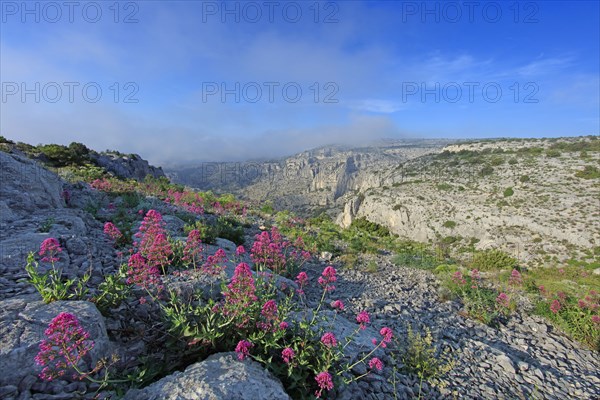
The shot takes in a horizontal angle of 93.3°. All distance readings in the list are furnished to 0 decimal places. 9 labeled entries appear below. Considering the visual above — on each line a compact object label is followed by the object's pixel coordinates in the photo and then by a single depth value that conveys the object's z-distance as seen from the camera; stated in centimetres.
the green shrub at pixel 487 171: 5786
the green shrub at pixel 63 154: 2802
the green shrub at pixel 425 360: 518
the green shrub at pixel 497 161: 6038
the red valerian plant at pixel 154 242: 493
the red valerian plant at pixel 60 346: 287
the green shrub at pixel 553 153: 5682
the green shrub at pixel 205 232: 955
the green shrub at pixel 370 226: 4491
